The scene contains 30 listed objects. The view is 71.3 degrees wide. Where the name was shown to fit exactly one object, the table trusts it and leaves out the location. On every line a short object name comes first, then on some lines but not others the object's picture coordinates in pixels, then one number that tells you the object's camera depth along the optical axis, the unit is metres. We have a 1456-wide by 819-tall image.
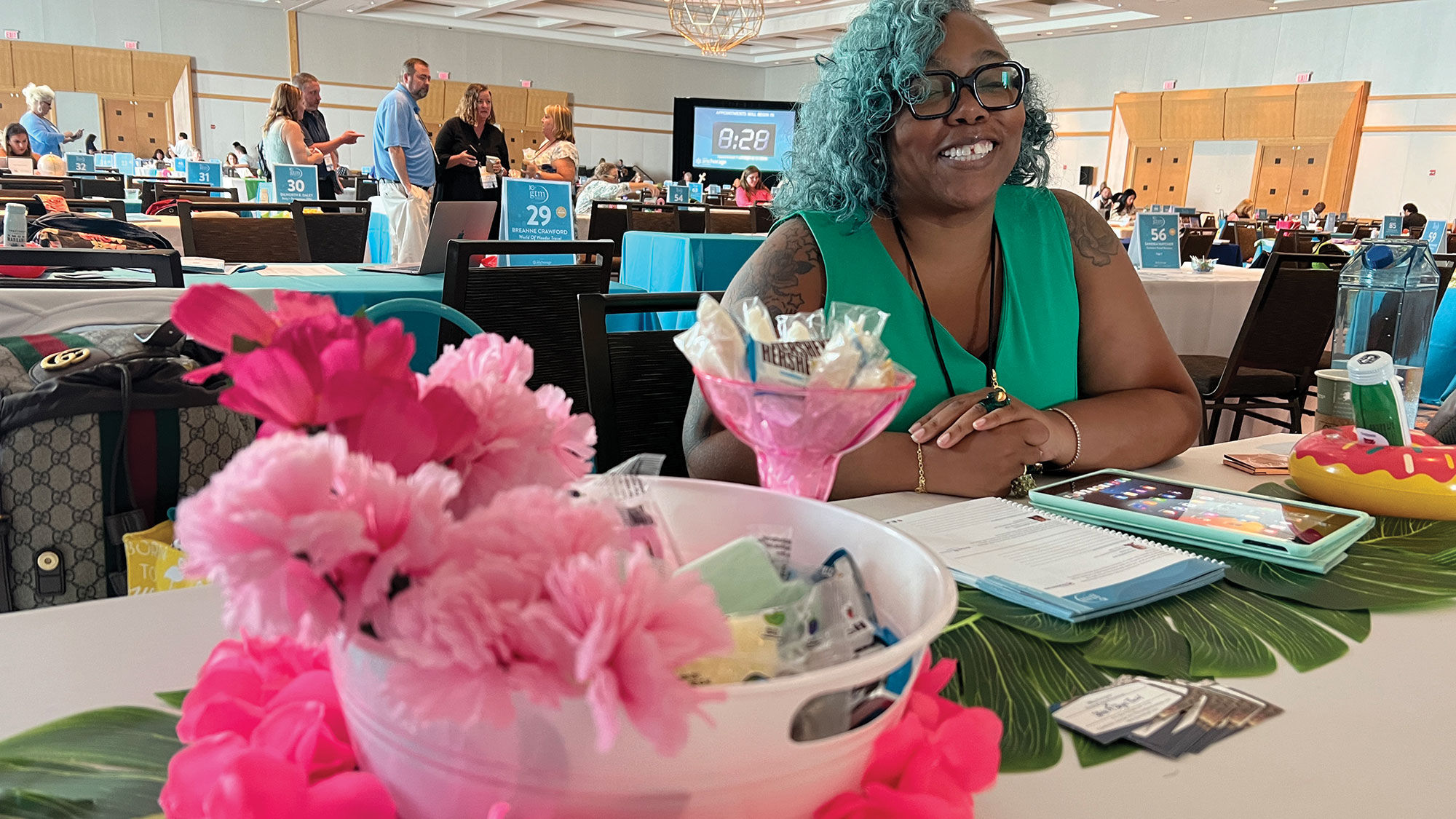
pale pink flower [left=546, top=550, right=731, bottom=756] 0.30
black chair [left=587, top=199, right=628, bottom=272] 6.21
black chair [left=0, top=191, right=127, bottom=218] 4.18
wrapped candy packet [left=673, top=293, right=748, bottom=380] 0.70
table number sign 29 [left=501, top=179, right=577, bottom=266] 4.02
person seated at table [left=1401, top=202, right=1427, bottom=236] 9.03
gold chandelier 11.67
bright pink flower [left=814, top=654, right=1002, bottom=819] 0.42
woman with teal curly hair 1.46
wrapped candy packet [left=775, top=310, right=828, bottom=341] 0.76
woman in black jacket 6.34
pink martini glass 0.68
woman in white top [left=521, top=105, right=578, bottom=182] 7.38
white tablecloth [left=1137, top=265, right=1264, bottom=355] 4.51
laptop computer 3.27
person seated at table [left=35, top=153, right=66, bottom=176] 8.11
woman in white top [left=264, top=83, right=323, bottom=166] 6.61
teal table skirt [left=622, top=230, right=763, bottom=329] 4.80
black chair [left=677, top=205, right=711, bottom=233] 6.12
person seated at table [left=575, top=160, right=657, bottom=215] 8.10
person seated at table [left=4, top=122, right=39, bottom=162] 8.51
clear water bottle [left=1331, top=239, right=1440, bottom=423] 1.69
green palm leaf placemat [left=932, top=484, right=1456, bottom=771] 0.68
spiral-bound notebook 0.84
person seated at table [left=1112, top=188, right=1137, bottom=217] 11.38
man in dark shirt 7.65
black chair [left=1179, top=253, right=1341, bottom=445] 3.72
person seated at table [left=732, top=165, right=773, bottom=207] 9.99
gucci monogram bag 1.20
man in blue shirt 5.11
